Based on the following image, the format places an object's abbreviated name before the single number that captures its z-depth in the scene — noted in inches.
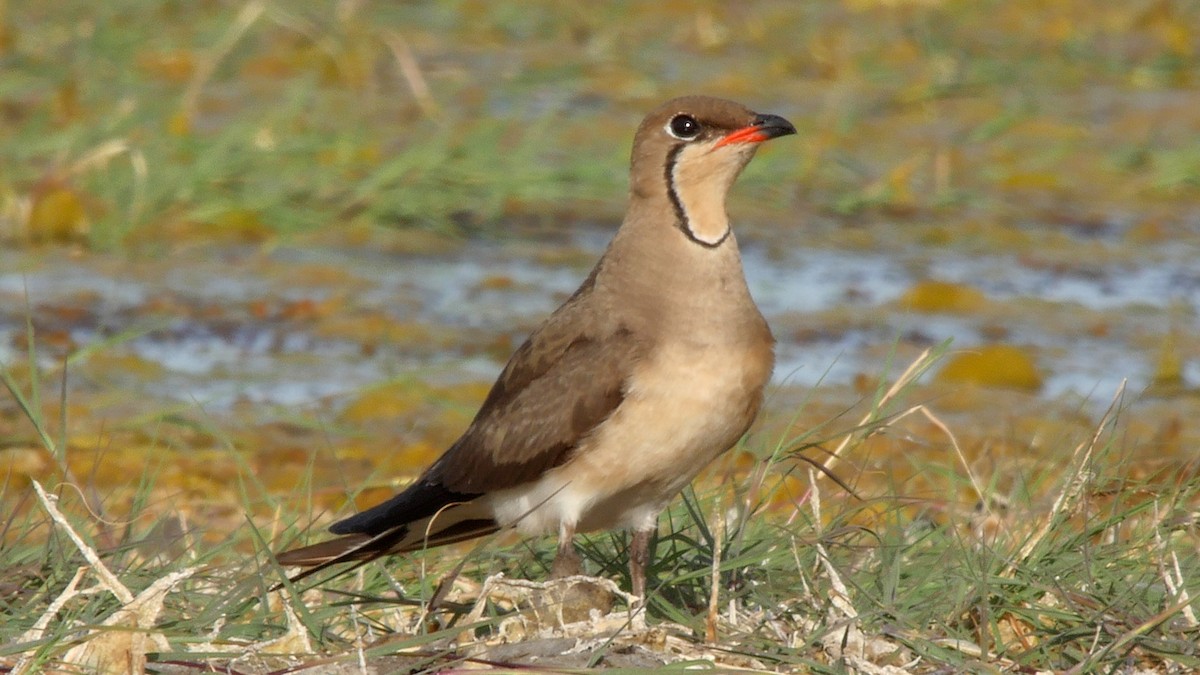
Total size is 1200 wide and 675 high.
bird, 303.1
